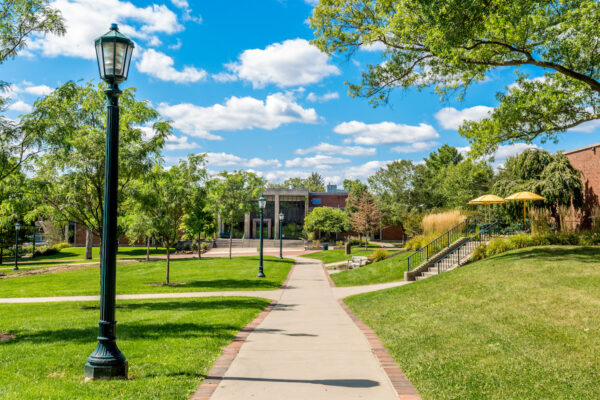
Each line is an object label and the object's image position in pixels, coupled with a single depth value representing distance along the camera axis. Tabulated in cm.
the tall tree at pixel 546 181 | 2342
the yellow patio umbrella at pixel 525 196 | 2178
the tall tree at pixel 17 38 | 932
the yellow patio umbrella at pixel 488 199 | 2386
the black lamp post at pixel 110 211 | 552
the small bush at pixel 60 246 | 4834
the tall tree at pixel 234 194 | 3388
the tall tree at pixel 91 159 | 1302
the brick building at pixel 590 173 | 2272
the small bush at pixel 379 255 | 2656
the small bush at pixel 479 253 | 1838
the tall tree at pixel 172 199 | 1796
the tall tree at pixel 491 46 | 1075
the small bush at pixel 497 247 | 1808
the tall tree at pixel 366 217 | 5109
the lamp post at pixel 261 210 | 2229
